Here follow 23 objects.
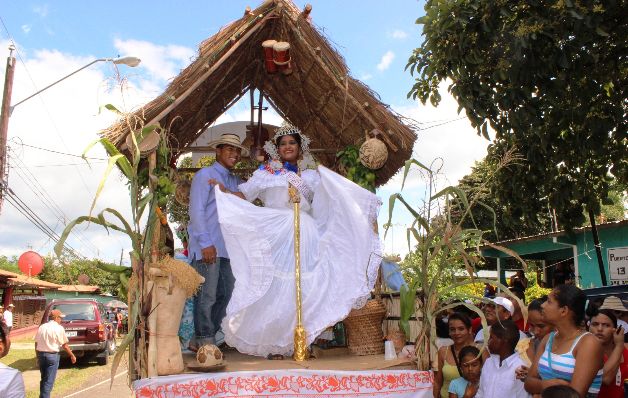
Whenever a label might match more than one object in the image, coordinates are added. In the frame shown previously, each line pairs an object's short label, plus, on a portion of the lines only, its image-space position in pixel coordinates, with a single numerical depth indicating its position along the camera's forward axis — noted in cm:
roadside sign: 1139
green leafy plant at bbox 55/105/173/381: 380
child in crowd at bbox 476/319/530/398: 422
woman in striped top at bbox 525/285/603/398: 355
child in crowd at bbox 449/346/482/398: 454
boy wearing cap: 579
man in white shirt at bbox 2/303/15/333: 1965
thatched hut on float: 405
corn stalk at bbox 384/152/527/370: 398
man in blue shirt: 511
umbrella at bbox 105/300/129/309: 3123
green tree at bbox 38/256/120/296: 4868
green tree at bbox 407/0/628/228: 555
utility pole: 1331
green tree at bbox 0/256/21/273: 6570
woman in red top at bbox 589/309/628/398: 442
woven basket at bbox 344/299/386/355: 504
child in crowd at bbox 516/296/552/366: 422
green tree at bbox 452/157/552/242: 2267
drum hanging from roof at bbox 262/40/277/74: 557
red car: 1570
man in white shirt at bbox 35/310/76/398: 1009
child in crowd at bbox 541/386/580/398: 330
